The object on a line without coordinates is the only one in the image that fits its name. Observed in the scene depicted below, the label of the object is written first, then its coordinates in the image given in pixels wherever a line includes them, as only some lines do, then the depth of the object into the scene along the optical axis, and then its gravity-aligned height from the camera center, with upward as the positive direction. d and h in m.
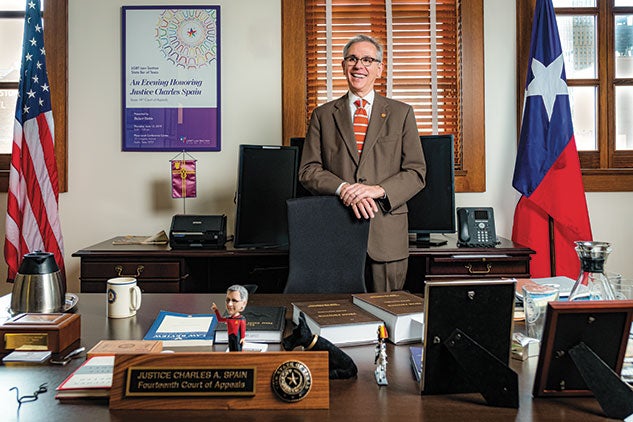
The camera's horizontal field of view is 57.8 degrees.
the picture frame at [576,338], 0.86 -0.20
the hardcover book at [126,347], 1.06 -0.26
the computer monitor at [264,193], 2.95 +0.10
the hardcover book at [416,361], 1.00 -0.27
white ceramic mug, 1.43 -0.22
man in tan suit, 2.55 +0.25
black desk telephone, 2.99 -0.08
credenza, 2.85 -0.26
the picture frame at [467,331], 0.88 -0.19
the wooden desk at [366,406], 0.83 -0.30
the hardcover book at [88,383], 0.90 -0.28
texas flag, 3.13 +0.25
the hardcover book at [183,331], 1.19 -0.27
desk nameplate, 0.86 -0.26
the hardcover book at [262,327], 1.22 -0.25
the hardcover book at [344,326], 1.19 -0.24
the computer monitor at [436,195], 3.04 +0.09
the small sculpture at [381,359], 0.98 -0.25
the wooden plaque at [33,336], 1.14 -0.25
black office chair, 2.26 -0.13
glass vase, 1.00 -0.12
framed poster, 3.40 +0.80
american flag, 3.06 +0.25
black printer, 2.95 -0.11
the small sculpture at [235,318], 0.97 -0.18
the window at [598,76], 3.41 +0.80
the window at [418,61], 3.40 +0.90
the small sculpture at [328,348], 0.95 -0.23
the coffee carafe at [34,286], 1.38 -0.18
